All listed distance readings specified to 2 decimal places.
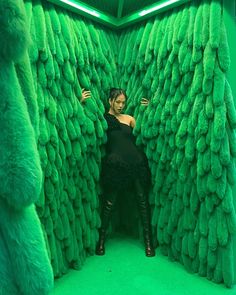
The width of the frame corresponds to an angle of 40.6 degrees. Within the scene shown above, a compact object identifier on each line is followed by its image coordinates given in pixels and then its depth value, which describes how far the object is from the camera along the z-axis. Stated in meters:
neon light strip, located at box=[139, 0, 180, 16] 2.24
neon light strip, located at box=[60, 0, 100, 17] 2.18
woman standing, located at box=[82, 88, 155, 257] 2.48
